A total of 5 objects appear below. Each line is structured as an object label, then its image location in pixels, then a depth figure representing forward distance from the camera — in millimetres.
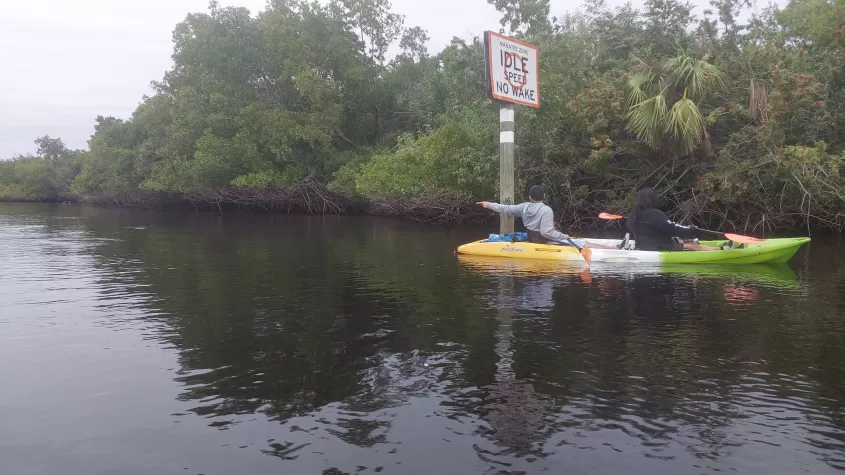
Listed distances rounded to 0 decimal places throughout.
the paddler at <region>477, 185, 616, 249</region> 12297
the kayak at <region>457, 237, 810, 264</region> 11141
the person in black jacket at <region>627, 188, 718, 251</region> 11336
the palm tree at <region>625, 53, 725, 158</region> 15391
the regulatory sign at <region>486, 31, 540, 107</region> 13070
